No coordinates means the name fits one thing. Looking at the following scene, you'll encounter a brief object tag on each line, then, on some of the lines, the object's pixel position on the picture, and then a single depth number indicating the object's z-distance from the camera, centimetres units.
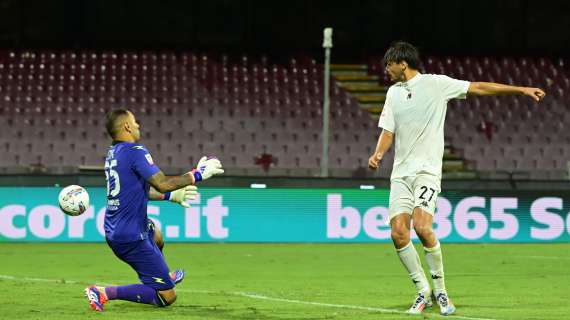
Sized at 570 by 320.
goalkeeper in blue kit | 1850
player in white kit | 1887
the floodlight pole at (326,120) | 4266
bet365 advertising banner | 3806
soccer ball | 1964
